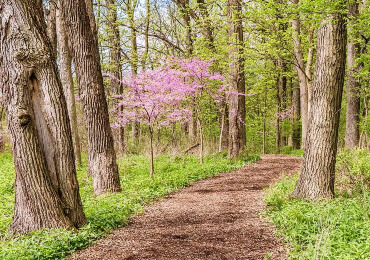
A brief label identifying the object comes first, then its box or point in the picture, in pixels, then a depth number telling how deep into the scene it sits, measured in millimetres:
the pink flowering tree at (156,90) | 9766
